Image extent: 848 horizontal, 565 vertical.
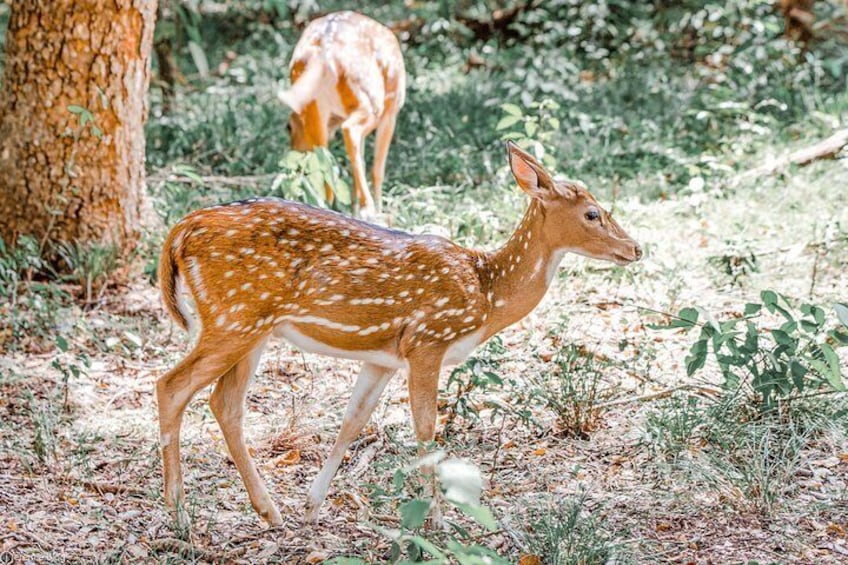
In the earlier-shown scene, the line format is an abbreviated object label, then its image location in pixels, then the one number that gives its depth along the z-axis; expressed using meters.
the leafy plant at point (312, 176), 15.06
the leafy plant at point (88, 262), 15.46
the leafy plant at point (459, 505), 6.97
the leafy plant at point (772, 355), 10.40
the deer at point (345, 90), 18.05
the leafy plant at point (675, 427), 10.82
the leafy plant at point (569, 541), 8.98
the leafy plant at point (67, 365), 11.95
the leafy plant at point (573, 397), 11.56
